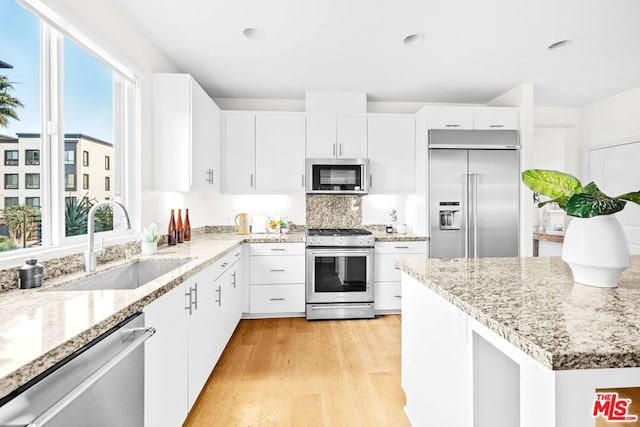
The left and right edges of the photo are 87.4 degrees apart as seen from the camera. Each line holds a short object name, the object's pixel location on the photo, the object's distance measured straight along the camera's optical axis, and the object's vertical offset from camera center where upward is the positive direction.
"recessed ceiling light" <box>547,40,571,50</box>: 2.70 +1.39
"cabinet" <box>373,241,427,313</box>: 3.55 -0.61
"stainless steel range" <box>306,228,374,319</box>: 3.44 -0.64
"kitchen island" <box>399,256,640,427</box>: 0.70 -0.34
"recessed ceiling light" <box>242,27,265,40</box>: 2.50 +1.38
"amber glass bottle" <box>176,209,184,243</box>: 3.05 -0.15
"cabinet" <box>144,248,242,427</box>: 1.39 -0.67
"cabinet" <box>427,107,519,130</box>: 3.61 +1.04
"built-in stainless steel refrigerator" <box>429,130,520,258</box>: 3.56 +0.24
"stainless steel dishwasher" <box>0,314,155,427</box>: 0.77 -0.46
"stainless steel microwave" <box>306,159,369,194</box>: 3.72 +0.42
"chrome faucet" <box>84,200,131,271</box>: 1.70 -0.15
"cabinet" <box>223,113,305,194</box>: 3.72 +0.70
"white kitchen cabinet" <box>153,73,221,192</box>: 2.74 +0.68
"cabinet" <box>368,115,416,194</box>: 3.83 +0.70
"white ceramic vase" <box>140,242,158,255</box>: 2.35 -0.24
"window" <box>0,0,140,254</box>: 1.56 +0.56
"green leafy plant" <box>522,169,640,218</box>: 1.12 +0.07
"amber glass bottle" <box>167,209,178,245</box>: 2.92 -0.17
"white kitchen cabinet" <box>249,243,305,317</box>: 3.44 -0.66
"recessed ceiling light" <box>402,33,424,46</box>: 2.59 +1.38
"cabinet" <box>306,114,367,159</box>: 3.77 +0.88
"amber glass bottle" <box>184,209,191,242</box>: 3.23 -0.14
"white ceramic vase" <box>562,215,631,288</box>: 1.12 -0.12
